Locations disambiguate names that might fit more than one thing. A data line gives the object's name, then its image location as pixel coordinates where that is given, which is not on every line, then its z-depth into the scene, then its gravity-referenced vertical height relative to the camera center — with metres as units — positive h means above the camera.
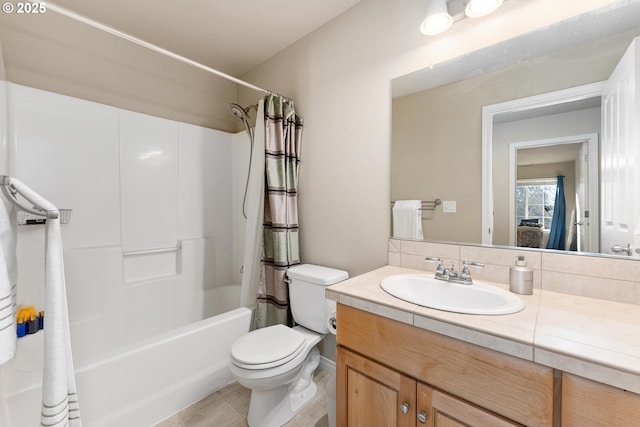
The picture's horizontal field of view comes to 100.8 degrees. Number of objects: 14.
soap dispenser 1.04 -0.29
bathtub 1.26 -0.83
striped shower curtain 1.91 -0.04
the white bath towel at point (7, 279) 0.64 -0.18
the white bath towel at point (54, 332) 0.69 -0.32
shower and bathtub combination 1.37 -0.32
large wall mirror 1.04 +0.34
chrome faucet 1.18 -0.30
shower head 2.36 +0.88
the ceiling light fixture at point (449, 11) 1.22 +0.95
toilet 1.32 -0.77
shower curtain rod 1.20 +0.90
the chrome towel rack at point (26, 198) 0.69 +0.03
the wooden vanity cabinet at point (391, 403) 0.80 -0.66
